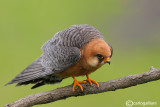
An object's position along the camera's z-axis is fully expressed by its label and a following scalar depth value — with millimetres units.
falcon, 9812
